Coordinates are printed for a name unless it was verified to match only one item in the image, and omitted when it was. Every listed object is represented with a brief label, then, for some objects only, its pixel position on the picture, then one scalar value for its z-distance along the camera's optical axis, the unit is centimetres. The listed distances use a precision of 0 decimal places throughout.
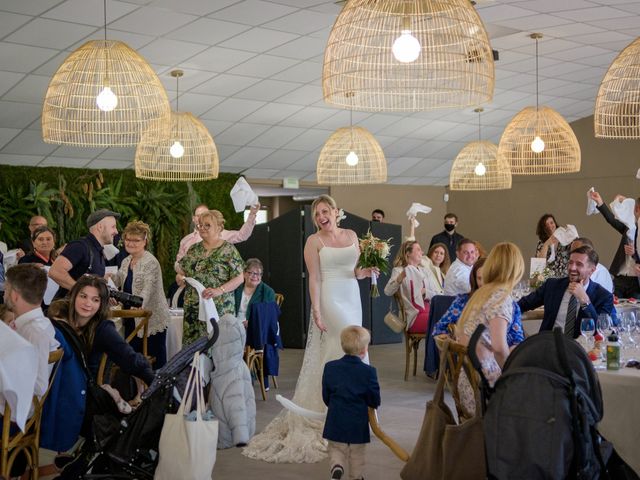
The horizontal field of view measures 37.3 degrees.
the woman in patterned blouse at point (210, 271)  668
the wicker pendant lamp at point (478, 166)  1336
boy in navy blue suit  491
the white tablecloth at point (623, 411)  427
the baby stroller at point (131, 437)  485
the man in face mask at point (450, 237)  1376
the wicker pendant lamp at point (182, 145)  1032
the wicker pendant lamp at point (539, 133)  1023
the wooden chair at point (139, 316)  652
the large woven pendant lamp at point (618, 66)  727
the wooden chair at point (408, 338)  909
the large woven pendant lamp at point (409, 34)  480
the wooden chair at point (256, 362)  793
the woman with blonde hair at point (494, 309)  464
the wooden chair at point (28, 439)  425
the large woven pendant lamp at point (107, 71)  664
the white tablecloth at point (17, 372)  418
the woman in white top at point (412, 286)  910
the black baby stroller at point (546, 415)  376
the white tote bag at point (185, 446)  470
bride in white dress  647
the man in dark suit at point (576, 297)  555
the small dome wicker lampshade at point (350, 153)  1173
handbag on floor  449
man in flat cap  645
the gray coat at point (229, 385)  611
